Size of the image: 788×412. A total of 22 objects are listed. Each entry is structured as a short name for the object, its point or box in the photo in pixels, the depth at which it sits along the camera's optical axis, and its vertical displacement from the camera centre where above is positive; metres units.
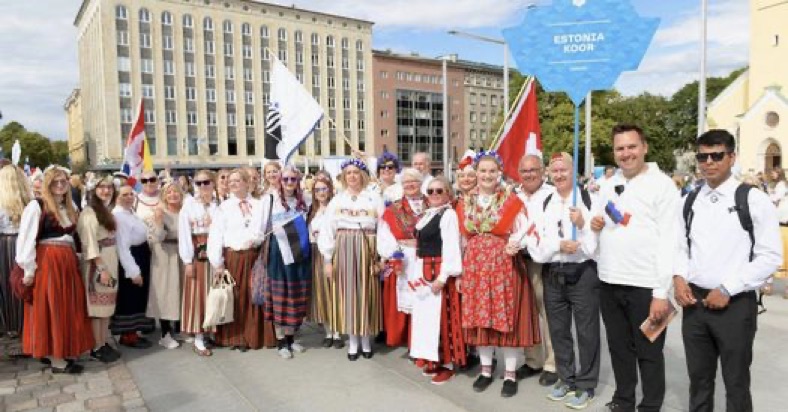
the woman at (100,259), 5.46 -0.73
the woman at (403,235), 5.02 -0.49
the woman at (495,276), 4.45 -0.77
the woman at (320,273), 5.97 -0.97
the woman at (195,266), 5.83 -0.86
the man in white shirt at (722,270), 3.22 -0.56
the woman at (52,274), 5.09 -0.81
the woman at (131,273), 5.85 -0.93
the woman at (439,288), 4.67 -0.93
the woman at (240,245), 5.73 -0.62
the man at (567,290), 4.25 -0.86
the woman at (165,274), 6.13 -0.98
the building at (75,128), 78.56 +9.15
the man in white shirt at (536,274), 4.68 -0.82
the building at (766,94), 37.28 +5.38
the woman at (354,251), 5.58 -0.70
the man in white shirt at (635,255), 3.60 -0.51
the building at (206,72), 52.25 +11.46
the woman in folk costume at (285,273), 5.67 -0.92
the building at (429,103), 74.00 +10.84
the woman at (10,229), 5.36 -0.43
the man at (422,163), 6.43 +0.20
